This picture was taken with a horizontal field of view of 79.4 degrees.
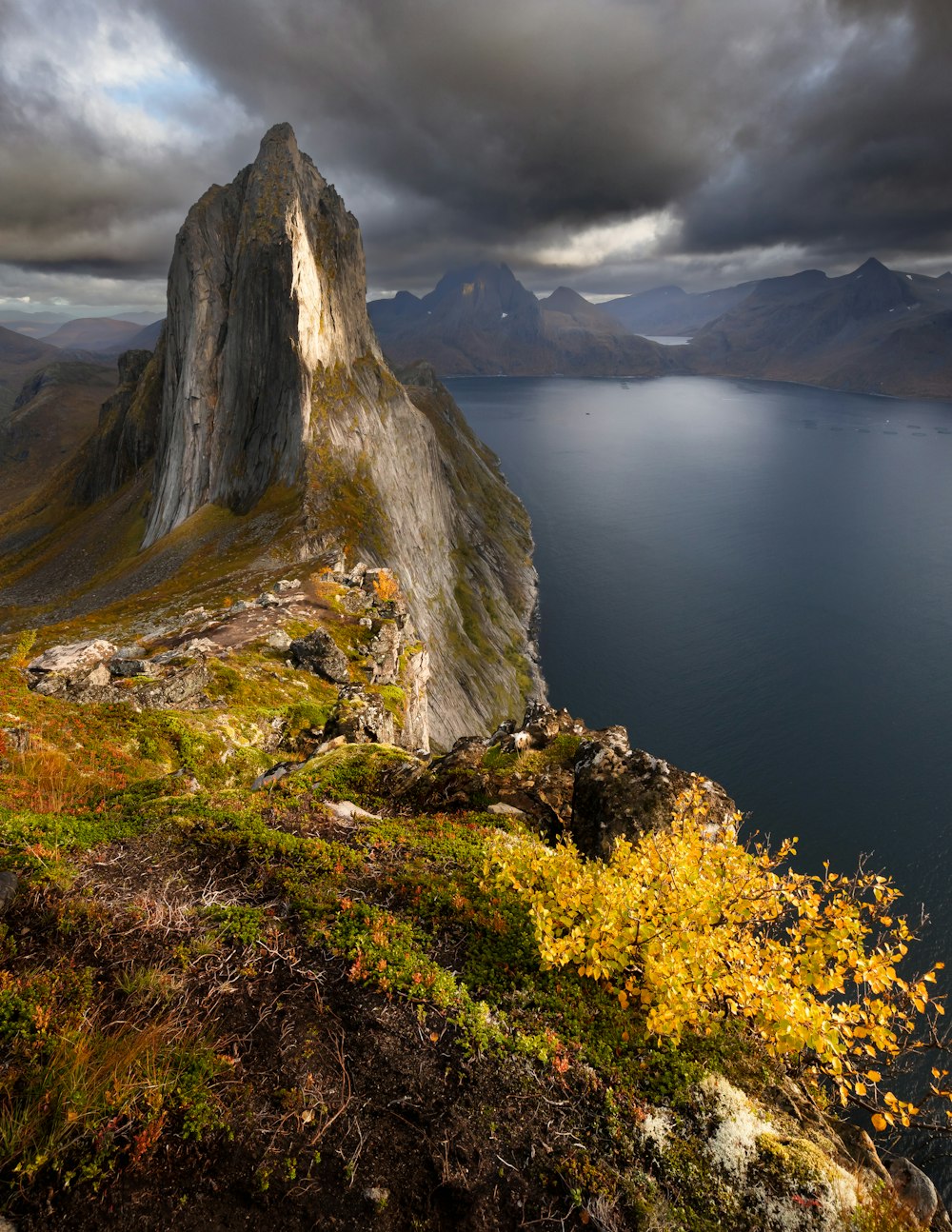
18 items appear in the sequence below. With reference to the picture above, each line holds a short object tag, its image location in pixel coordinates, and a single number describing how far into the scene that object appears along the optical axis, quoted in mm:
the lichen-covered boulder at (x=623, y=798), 15602
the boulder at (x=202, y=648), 33366
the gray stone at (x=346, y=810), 14578
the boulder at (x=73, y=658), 27297
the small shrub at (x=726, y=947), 8148
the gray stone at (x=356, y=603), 48188
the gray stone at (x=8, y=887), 8578
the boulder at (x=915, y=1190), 8422
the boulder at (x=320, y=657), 36594
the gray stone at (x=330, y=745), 22256
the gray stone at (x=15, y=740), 16344
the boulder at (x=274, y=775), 15898
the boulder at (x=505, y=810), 16391
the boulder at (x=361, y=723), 25391
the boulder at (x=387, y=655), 41875
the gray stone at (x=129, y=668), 28828
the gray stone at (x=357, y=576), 55531
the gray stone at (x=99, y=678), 26500
